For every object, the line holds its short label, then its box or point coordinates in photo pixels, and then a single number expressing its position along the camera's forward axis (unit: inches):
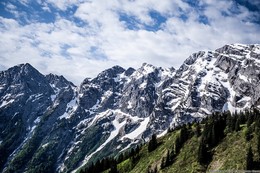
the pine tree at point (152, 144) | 6633.9
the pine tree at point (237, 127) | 4999.5
